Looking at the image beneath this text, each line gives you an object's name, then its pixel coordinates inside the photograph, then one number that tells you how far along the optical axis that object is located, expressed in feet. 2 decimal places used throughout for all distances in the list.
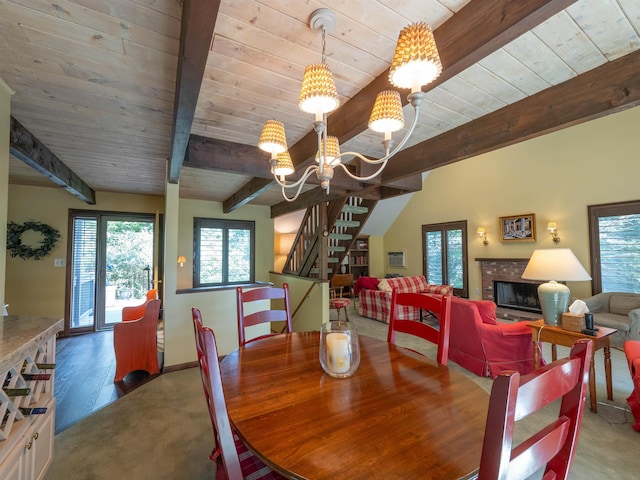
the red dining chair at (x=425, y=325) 4.95
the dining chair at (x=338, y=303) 16.87
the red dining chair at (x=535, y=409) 1.68
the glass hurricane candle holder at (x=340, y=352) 4.01
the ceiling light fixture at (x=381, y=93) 3.33
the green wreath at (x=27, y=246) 13.51
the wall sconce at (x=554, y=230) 17.54
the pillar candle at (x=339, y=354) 4.00
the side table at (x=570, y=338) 7.66
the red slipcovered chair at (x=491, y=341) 9.52
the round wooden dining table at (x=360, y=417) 2.38
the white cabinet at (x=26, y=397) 3.71
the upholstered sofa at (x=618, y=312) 11.84
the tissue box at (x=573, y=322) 7.82
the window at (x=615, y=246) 14.60
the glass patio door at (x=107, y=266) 15.20
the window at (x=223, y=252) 18.28
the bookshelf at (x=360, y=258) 28.53
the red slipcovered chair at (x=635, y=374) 6.80
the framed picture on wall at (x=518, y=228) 18.71
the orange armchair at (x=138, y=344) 9.64
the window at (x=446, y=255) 22.71
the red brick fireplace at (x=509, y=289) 18.67
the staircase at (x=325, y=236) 15.01
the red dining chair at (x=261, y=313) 6.28
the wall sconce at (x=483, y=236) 21.22
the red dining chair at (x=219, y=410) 2.64
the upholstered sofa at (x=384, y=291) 17.63
